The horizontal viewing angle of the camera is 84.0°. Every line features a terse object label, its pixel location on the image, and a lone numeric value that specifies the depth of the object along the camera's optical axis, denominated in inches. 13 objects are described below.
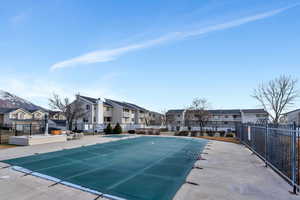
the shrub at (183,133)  893.6
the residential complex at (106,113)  1266.0
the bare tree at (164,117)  1973.2
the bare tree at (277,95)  963.3
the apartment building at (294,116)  1130.9
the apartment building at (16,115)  1325.0
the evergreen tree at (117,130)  942.4
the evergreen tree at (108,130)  928.9
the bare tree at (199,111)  1151.7
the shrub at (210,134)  894.4
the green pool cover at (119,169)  164.7
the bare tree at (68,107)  1032.8
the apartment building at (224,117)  1675.7
